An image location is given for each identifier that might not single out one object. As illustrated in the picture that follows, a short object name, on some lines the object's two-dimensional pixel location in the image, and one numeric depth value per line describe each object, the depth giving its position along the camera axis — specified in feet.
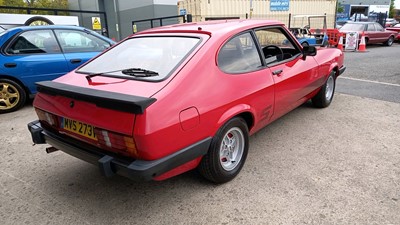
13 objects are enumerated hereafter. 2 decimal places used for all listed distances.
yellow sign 47.88
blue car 17.39
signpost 48.45
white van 36.50
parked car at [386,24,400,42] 62.02
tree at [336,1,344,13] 167.94
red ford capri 7.09
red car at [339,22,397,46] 51.57
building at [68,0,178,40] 69.26
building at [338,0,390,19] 169.58
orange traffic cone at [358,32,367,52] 47.78
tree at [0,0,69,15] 111.29
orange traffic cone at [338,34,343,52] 46.80
